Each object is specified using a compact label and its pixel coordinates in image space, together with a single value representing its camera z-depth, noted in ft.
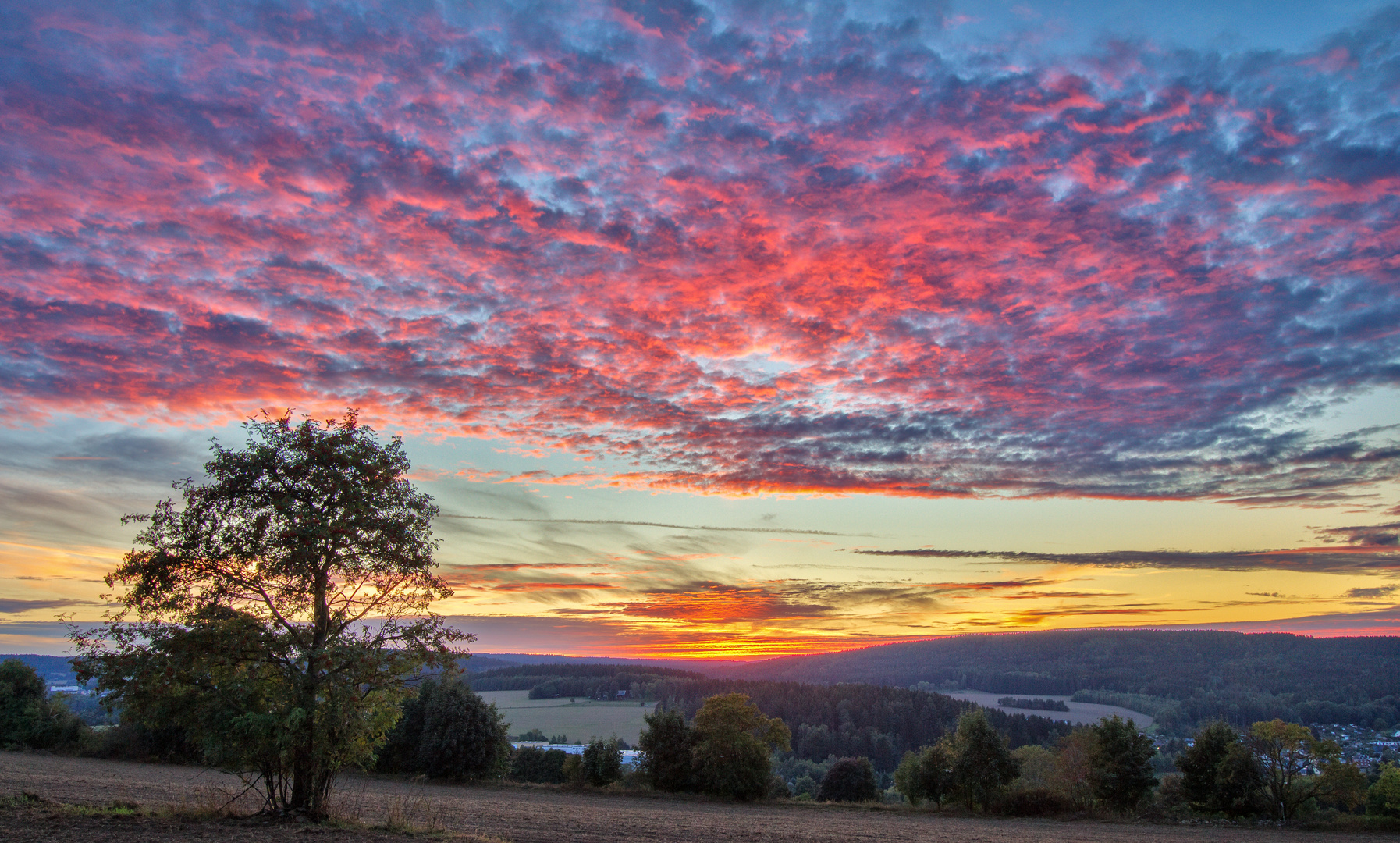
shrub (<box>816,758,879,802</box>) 219.20
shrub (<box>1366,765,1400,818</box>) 137.18
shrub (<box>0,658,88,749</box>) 186.91
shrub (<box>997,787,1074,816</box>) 169.17
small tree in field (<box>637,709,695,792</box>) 184.34
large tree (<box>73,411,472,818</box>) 53.36
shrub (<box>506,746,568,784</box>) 237.86
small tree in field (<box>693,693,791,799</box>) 176.24
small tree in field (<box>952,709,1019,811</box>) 173.68
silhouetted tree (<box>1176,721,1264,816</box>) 154.20
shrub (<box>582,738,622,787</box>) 187.11
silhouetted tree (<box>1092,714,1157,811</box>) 166.71
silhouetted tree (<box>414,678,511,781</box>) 183.32
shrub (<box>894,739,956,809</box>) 181.27
